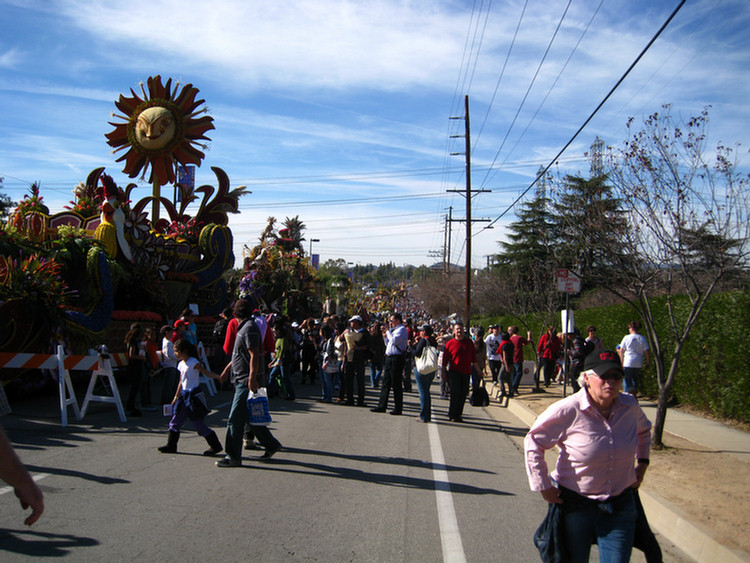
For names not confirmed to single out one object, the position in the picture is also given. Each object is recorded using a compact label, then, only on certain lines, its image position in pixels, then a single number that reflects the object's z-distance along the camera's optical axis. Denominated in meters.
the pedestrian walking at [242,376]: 7.21
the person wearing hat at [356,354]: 13.55
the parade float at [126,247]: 11.81
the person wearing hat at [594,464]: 3.55
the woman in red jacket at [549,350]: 17.94
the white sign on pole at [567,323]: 14.72
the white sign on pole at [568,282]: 13.03
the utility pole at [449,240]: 66.88
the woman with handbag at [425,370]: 11.86
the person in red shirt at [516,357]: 16.00
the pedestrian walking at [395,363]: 12.34
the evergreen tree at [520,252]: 39.68
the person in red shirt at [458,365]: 11.84
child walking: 7.52
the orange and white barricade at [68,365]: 9.89
